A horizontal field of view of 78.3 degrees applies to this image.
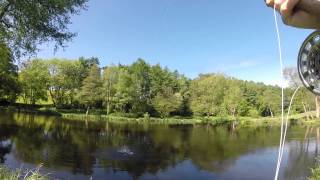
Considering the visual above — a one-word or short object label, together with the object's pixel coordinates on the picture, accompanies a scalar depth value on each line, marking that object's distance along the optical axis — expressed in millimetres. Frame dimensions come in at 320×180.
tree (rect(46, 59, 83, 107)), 41019
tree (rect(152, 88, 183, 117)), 38514
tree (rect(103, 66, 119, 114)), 39836
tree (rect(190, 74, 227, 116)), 41812
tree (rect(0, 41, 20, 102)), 29677
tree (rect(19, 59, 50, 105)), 39383
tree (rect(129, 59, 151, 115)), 39001
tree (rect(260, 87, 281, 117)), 43029
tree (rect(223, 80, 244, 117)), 43350
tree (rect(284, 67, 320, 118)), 33098
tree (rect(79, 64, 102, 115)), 38618
